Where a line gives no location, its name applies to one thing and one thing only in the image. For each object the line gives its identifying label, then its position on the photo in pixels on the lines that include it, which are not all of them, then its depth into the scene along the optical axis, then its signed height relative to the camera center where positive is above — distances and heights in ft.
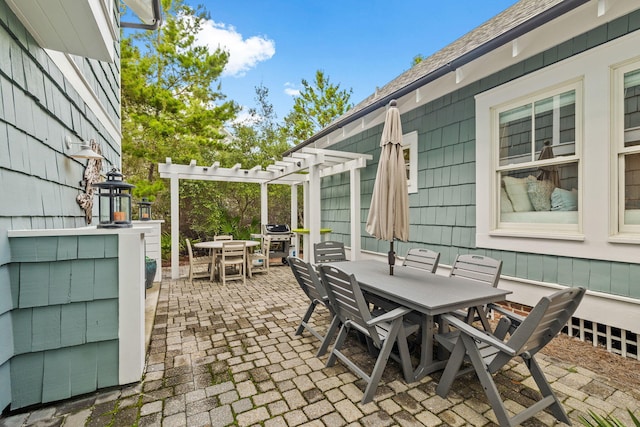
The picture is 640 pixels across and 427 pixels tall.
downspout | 13.53 +9.67
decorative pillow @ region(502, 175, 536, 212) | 12.03 +0.85
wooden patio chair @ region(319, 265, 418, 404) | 7.27 -3.11
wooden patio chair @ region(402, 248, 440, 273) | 12.06 -2.15
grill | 26.63 -2.63
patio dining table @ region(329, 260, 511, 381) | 7.53 -2.40
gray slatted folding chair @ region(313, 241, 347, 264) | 14.70 -2.17
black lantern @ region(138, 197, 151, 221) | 19.63 +0.06
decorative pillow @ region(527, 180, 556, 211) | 11.35 +0.76
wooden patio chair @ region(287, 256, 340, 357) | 9.37 -2.94
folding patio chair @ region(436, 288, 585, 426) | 5.61 -3.12
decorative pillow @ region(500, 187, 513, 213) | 12.61 +0.39
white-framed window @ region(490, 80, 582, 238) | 10.62 +2.02
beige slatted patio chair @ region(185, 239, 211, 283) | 19.80 -4.14
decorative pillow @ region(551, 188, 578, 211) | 10.59 +0.45
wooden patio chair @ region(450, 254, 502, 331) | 9.78 -2.23
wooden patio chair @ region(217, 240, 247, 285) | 19.19 -3.22
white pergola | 19.65 +3.15
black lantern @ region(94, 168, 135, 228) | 8.55 +0.52
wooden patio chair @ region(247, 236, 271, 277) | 23.55 -4.08
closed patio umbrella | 10.68 +0.93
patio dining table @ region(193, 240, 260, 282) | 19.49 -2.46
